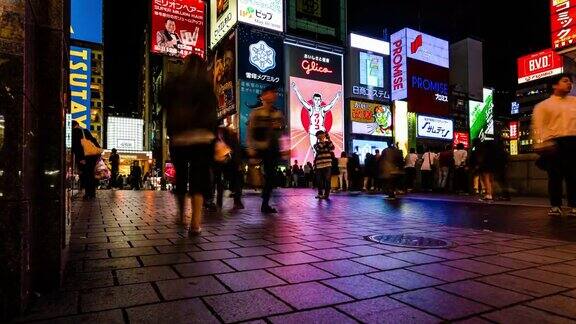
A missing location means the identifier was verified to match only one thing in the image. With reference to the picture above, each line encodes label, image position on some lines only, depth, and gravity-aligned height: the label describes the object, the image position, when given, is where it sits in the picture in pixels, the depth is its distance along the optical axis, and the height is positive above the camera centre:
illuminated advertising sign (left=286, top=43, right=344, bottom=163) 28.00 +5.49
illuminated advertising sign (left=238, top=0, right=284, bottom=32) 26.67 +11.09
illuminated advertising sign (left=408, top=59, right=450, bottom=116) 32.75 +7.01
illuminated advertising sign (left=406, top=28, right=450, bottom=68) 32.44 +10.51
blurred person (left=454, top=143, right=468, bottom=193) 13.80 +0.07
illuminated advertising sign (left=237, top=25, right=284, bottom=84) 26.55 +8.04
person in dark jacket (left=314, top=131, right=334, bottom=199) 9.61 +0.35
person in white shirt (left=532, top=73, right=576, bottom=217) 5.67 +0.46
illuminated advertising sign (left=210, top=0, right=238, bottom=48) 27.02 +11.35
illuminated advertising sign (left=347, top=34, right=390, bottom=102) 31.34 +8.36
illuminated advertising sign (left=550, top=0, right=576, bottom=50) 12.54 +4.76
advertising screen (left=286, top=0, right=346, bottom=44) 30.22 +12.11
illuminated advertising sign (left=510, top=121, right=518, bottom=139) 42.72 +4.44
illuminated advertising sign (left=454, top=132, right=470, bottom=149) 36.81 +3.08
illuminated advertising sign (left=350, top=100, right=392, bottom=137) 30.72 +4.19
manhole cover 3.58 -0.68
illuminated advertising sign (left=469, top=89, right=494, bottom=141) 38.62 +5.32
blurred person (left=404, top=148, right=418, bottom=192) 15.38 +0.18
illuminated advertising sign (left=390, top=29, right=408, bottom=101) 32.09 +8.62
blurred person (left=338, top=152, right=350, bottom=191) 17.02 -0.12
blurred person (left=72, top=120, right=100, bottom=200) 8.49 +0.35
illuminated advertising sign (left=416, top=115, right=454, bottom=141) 33.75 +3.79
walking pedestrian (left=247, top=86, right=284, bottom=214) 6.12 +0.63
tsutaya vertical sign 19.88 +4.72
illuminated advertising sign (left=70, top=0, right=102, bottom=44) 16.67 +6.61
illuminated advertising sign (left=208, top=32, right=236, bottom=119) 26.59 +7.06
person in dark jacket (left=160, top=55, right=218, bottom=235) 4.12 +0.52
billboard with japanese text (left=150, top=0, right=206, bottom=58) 20.19 +7.73
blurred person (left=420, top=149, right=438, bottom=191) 15.25 +0.09
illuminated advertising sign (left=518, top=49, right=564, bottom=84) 27.99 +7.63
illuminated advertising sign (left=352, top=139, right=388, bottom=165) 30.44 +2.00
